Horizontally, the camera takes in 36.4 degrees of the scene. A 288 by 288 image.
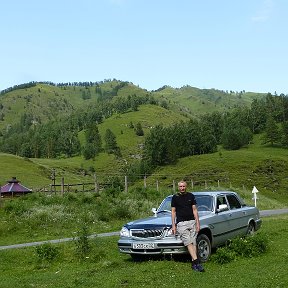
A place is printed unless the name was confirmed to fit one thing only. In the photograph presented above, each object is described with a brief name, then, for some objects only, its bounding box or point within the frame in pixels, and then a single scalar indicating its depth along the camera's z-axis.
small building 51.60
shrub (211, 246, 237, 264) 11.34
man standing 10.62
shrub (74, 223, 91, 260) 13.24
